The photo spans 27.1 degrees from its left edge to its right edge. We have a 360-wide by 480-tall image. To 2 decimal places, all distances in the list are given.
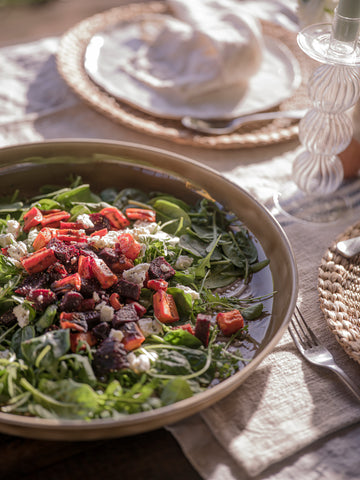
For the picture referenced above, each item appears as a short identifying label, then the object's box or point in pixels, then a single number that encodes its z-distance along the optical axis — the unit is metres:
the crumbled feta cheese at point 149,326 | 0.61
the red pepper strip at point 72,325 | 0.59
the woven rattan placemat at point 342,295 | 0.64
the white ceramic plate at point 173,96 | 0.90
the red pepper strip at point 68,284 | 0.62
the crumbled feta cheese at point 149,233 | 0.69
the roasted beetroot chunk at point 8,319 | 0.62
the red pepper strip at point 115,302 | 0.62
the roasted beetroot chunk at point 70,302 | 0.61
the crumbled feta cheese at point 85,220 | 0.69
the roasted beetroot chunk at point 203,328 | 0.61
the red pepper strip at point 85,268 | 0.63
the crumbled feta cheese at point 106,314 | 0.61
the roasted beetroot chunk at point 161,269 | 0.65
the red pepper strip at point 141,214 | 0.72
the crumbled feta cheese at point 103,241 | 0.67
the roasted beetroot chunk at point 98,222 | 0.70
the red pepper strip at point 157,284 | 0.64
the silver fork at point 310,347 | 0.63
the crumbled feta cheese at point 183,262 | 0.68
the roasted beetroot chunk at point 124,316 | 0.60
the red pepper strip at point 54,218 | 0.69
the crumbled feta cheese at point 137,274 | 0.64
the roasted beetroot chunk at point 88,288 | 0.62
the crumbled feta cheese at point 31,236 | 0.67
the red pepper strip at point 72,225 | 0.69
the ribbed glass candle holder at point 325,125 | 0.69
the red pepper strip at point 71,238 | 0.67
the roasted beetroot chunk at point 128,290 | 0.63
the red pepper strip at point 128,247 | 0.67
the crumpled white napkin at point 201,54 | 0.91
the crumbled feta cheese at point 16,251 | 0.65
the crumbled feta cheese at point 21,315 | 0.61
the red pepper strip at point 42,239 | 0.66
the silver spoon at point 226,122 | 0.88
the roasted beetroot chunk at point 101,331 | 0.60
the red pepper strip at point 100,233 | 0.68
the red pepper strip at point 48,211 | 0.71
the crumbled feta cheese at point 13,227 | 0.68
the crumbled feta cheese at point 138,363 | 0.58
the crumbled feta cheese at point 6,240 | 0.67
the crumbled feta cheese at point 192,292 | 0.64
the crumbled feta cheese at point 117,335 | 0.60
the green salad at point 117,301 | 0.57
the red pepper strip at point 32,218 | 0.69
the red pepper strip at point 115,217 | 0.72
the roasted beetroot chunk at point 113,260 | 0.65
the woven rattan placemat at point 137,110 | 0.87
